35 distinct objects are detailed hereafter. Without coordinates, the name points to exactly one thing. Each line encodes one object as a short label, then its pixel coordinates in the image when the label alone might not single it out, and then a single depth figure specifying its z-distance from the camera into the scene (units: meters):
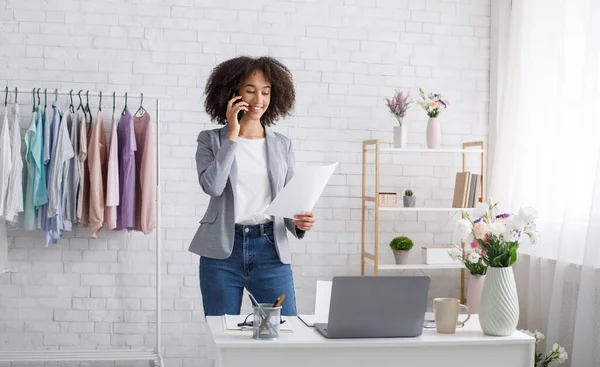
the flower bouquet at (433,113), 4.69
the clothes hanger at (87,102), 4.37
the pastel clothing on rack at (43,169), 4.27
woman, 2.94
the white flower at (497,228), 2.45
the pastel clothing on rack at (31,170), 4.26
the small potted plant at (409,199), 4.73
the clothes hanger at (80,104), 4.37
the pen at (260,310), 2.26
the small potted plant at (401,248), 4.73
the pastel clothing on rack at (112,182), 4.32
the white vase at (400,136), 4.69
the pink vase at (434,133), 4.73
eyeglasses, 2.40
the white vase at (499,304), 2.40
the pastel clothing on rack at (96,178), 4.32
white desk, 2.20
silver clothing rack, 4.25
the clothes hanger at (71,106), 4.35
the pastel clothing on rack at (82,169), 4.31
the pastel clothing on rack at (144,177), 4.42
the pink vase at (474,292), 4.44
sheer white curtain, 3.85
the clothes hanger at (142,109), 4.53
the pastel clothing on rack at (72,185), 4.32
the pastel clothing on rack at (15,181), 4.21
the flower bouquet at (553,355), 3.90
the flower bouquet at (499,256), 2.40
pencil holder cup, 2.25
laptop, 2.22
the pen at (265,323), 2.25
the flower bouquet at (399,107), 4.69
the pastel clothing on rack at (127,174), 4.39
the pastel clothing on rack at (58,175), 4.27
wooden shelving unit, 4.64
